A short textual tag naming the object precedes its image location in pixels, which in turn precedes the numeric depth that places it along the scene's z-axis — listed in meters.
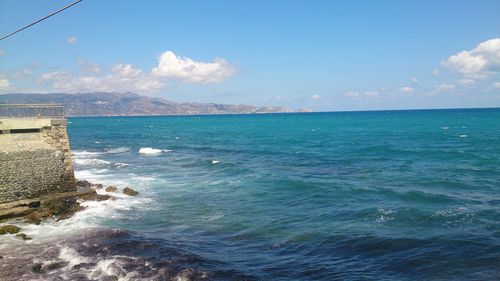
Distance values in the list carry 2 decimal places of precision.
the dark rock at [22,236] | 19.05
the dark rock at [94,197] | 26.88
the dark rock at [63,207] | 23.44
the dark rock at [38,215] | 22.08
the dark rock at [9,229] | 19.75
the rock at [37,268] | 15.25
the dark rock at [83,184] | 30.16
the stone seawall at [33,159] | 23.30
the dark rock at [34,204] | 23.56
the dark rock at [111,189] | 29.70
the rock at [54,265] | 15.53
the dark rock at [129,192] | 29.20
